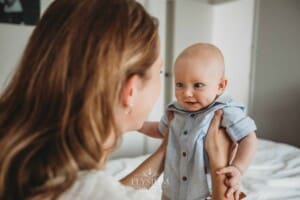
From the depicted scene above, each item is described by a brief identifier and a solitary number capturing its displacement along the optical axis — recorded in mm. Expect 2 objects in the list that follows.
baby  830
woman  507
